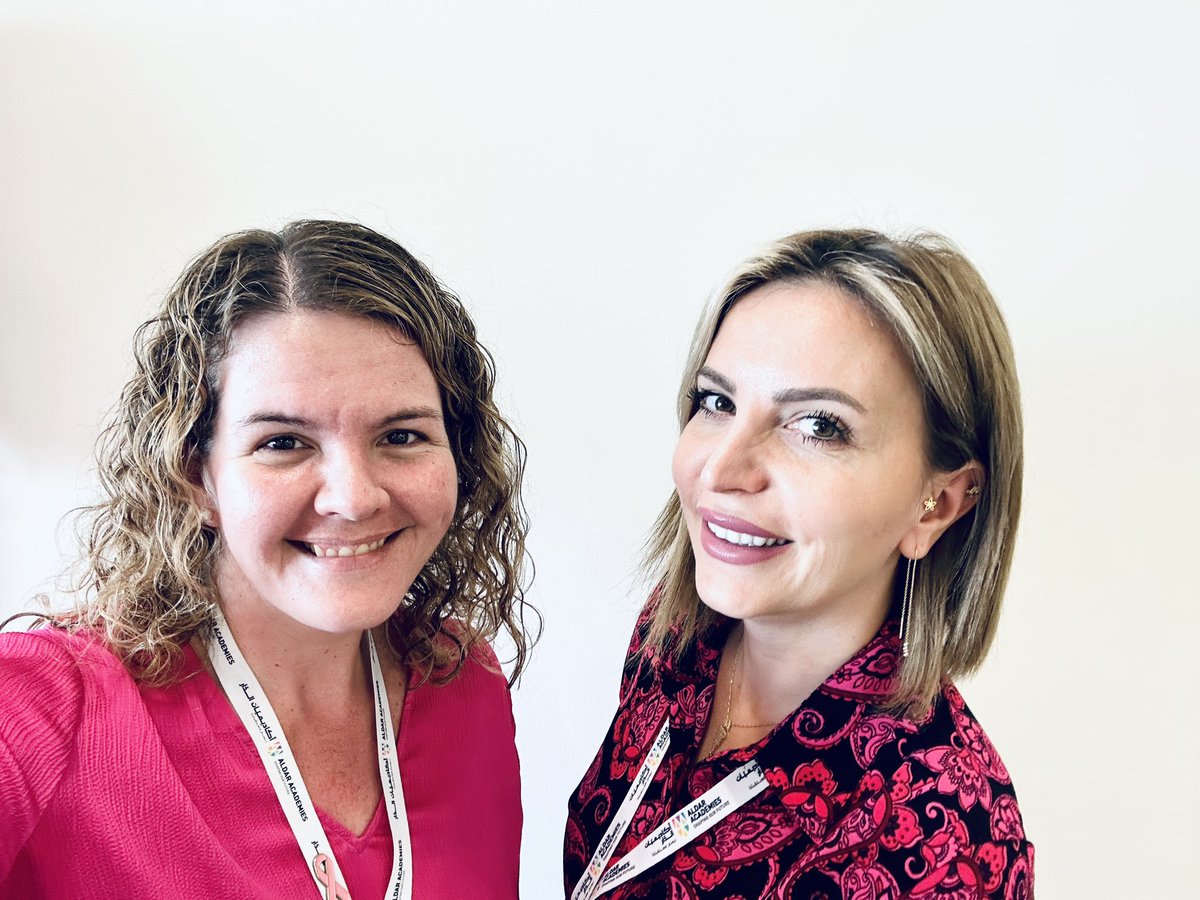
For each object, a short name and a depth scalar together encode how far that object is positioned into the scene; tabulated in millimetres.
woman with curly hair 427
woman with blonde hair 494
